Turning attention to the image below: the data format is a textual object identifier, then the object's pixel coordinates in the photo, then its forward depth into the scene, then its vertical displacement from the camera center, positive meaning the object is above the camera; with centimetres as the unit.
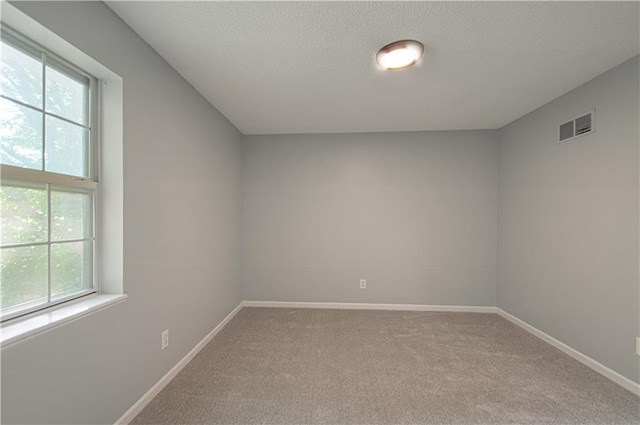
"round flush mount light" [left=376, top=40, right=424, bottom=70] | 167 +108
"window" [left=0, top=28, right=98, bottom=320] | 110 +16
